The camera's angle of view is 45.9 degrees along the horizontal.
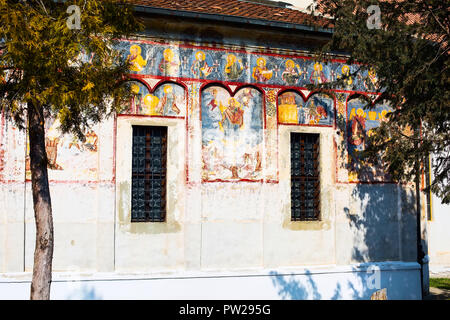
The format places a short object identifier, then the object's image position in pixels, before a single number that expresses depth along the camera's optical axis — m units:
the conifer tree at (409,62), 9.12
